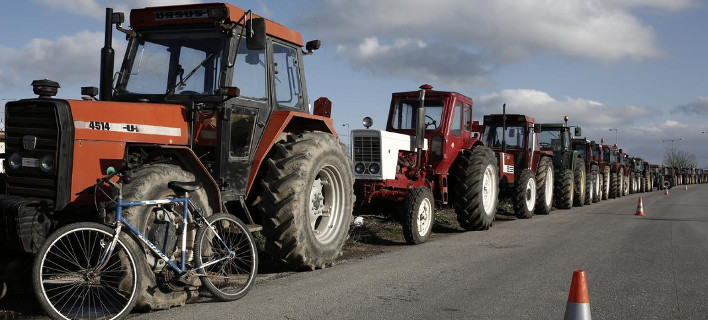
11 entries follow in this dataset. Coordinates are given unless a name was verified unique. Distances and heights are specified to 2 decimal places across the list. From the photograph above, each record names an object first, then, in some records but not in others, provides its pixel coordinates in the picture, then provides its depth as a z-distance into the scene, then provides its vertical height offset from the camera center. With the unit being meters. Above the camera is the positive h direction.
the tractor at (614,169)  29.75 +0.65
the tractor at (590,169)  23.74 +0.52
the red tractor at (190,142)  5.33 +0.29
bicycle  4.80 -0.70
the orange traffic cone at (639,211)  17.37 -0.70
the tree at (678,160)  108.89 +4.16
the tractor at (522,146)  17.34 +0.92
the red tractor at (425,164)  10.93 +0.28
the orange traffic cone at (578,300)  3.97 -0.70
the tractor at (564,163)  19.61 +0.61
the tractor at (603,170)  27.62 +0.56
